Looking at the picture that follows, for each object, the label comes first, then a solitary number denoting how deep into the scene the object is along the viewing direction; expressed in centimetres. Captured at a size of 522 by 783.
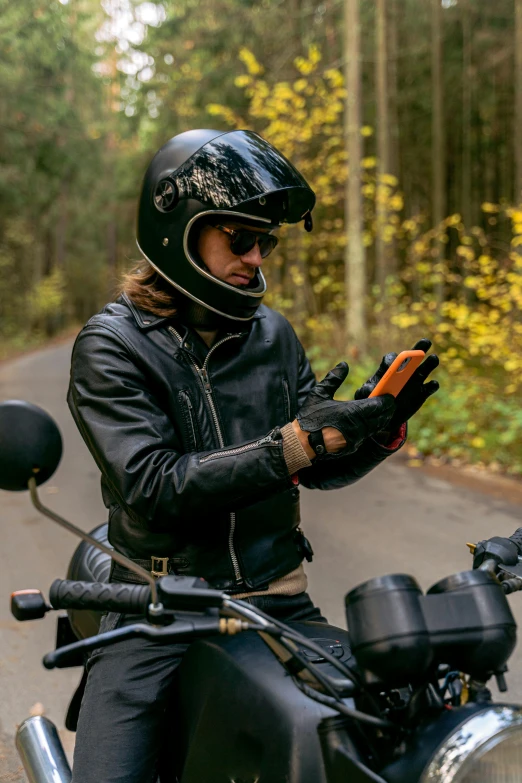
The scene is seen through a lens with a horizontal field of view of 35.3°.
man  190
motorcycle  122
